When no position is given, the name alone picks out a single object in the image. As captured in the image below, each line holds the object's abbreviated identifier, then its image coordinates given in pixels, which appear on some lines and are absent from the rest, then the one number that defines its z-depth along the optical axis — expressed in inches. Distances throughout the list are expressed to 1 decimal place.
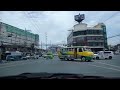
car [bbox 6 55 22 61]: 710.6
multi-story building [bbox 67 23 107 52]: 1079.6
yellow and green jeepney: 473.0
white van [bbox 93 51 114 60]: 640.9
